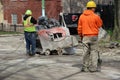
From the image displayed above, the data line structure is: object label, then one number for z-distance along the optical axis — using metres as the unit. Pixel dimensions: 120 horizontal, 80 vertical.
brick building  31.15
